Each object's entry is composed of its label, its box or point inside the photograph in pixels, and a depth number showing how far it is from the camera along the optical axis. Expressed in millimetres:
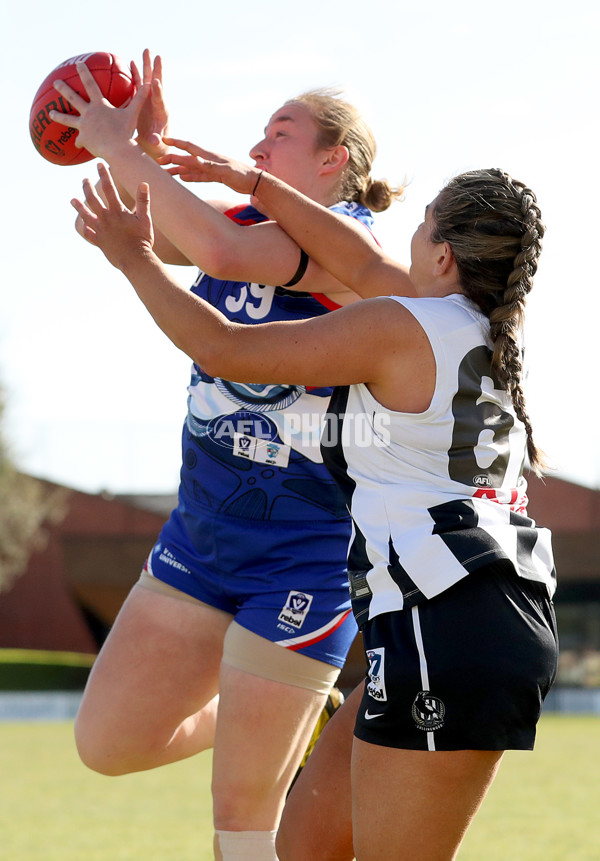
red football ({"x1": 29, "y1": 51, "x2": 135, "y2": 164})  7000
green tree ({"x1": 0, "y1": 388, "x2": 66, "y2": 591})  67375
